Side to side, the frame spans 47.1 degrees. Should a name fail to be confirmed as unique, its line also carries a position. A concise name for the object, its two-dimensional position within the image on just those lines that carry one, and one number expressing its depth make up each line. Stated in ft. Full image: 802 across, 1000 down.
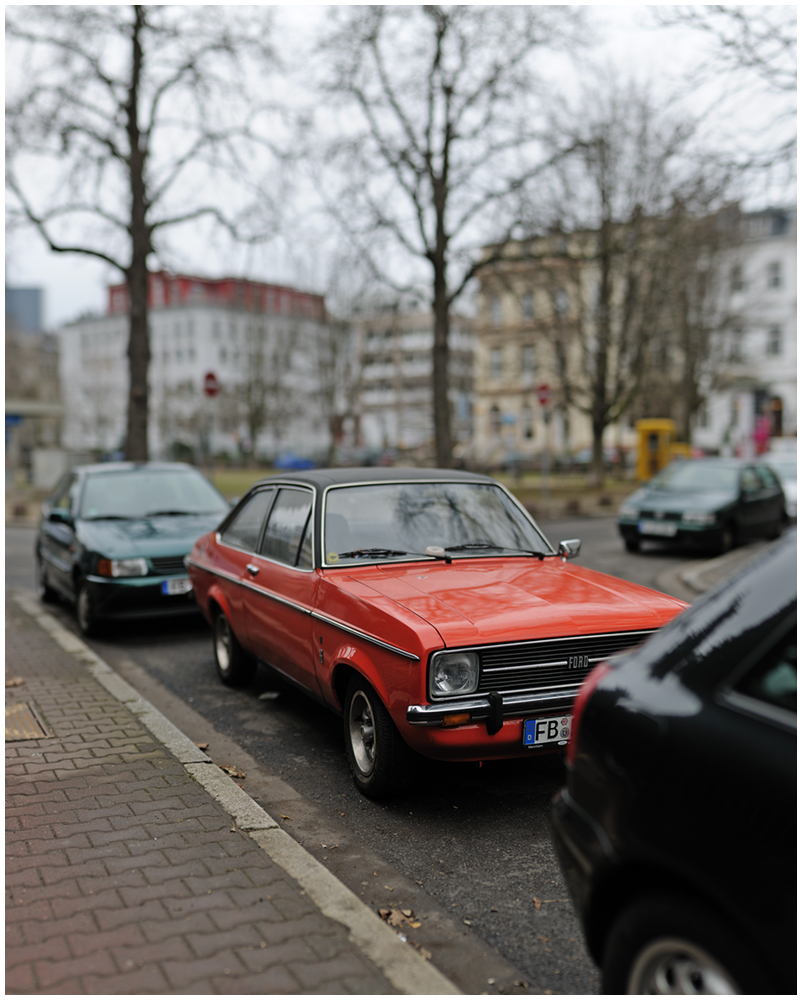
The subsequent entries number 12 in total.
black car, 6.41
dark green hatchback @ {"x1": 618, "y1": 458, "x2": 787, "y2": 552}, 48.37
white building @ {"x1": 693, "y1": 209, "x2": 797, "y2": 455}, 186.39
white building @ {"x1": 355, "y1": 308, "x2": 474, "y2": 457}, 153.48
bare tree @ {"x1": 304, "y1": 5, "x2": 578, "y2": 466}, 60.85
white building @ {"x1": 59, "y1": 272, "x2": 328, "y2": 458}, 172.65
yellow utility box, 114.11
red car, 13.41
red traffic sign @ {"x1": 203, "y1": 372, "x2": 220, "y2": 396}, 62.28
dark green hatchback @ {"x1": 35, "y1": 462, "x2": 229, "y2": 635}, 27.78
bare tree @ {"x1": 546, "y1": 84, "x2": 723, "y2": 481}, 73.09
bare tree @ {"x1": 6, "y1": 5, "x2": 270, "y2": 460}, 54.29
